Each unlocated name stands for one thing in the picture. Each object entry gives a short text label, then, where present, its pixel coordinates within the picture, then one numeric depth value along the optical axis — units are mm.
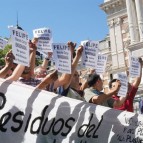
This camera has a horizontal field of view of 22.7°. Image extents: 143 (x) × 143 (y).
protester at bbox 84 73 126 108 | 4688
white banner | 3584
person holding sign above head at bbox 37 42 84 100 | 4329
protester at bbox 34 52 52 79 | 5124
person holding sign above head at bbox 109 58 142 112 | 5619
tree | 30269
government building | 28797
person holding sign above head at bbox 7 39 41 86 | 4449
